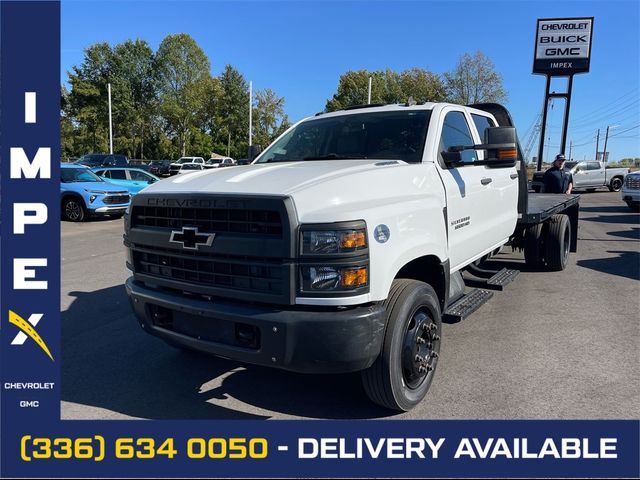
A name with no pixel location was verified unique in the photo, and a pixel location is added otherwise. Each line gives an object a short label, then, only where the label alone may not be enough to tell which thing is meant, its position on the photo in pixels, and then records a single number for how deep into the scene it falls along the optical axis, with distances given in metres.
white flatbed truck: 2.73
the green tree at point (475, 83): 41.00
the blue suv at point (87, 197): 14.11
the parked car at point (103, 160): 30.45
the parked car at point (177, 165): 37.41
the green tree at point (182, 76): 57.22
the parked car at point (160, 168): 38.00
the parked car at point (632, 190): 16.45
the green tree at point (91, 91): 53.78
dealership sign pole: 22.50
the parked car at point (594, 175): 26.55
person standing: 10.70
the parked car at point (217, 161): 40.14
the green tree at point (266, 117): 57.66
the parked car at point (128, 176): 16.00
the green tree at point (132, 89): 55.06
